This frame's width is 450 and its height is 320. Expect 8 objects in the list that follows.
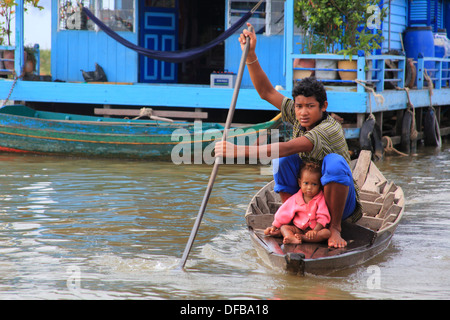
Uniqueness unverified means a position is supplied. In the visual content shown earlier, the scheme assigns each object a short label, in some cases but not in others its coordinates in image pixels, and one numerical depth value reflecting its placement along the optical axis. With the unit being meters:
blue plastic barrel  24.28
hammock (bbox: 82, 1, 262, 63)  18.66
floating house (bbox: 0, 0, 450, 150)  17.91
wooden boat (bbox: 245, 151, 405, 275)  7.81
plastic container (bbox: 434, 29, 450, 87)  25.08
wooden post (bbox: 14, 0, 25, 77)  19.61
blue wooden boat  17.48
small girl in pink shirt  8.45
